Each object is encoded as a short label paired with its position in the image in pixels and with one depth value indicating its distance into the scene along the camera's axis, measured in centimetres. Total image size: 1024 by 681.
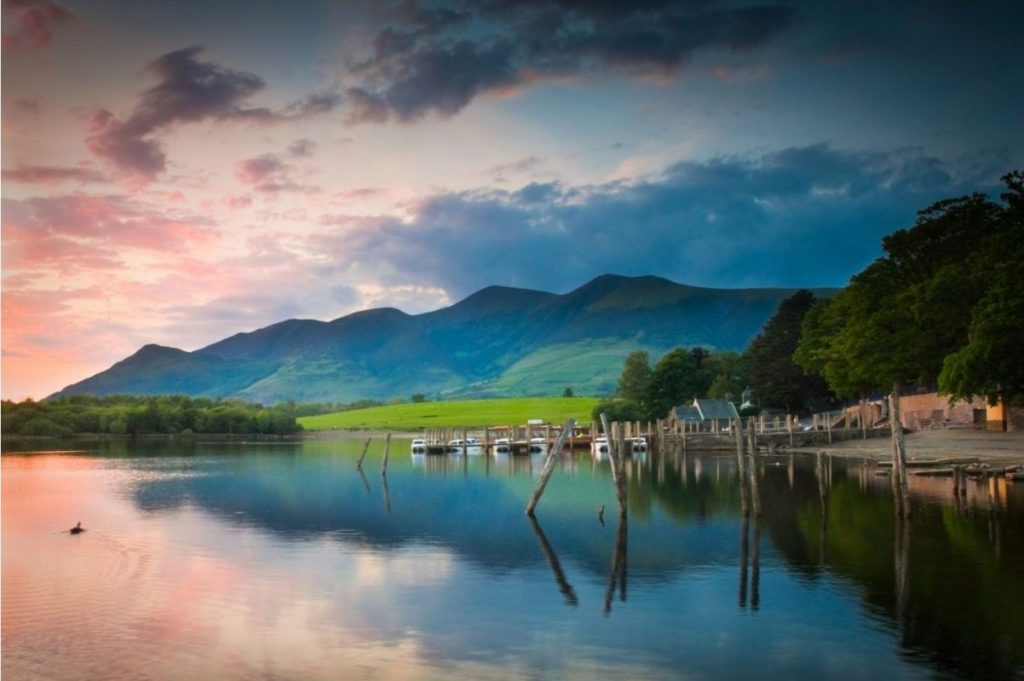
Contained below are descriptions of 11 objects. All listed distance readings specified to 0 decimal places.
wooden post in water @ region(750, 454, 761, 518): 3341
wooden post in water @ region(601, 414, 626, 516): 3306
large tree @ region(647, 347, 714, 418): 11446
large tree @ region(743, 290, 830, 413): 10000
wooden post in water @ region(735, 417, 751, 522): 3444
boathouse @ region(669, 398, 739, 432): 9750
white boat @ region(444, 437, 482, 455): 10161
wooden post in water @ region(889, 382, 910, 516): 3190
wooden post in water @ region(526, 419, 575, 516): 3409
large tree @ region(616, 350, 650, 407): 13025
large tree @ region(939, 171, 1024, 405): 4500
